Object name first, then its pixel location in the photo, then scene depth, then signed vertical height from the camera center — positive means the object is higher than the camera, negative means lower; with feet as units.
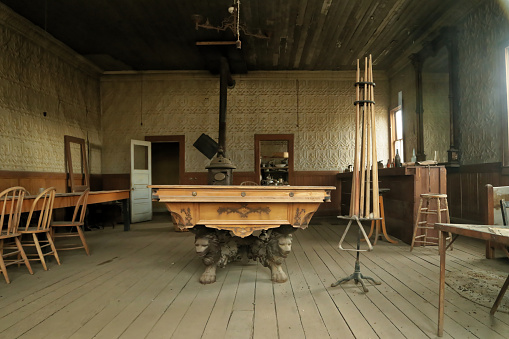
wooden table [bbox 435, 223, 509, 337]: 5.44 -1.22
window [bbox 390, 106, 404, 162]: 26.76 +3.81
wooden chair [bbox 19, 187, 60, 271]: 11.62 -2.00
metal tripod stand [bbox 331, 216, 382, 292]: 9.55 -3.38
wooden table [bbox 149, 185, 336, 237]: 9.65 -1.05
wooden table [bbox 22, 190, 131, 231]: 12.33 -1.33
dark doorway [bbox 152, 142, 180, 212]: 35.99 +1.29
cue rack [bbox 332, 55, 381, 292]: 8.48 +0.44
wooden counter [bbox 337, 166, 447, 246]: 15.26 -1.01
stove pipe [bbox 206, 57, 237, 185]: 16.30 +0.18
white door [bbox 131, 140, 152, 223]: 24.41 -0.55
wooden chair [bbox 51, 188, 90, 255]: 13.34 -2.20
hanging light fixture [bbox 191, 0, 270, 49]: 16.00 +9.41
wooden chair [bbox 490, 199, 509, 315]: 7.38 -3.14
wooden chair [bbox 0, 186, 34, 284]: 10.59 -1.55
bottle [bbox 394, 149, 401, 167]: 17.56 +0.62
